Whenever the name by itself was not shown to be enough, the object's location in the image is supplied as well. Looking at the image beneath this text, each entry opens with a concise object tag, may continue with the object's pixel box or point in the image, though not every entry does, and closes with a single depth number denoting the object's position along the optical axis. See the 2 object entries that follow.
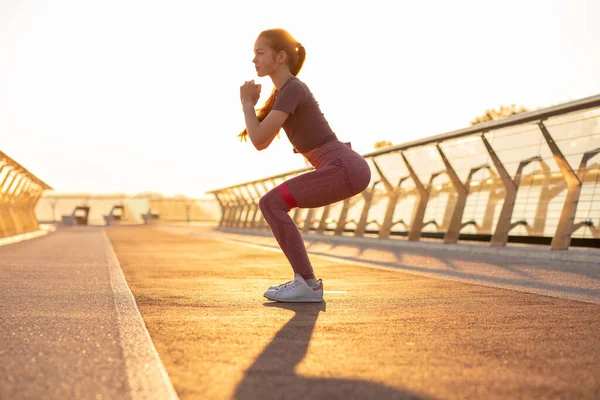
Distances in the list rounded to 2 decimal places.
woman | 4.32
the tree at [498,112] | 54.31
